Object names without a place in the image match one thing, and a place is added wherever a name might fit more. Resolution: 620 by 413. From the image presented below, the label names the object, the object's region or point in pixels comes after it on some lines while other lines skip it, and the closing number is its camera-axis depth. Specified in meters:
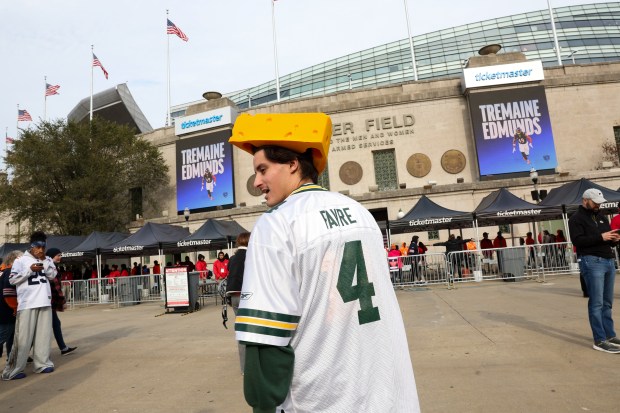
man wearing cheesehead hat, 1.26
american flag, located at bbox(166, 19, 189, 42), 28.83
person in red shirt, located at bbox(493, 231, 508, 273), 14.25
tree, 27.92
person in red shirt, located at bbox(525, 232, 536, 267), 14.05
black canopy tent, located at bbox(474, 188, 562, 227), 15.78
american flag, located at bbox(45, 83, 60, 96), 32.09
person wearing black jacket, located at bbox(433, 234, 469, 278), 14.34
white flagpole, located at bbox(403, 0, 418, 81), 30.29
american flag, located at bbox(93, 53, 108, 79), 31.66
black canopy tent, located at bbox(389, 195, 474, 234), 16.34
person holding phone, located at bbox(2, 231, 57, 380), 5.89
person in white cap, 5.16
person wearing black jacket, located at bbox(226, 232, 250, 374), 5.22
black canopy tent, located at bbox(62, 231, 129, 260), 18.53
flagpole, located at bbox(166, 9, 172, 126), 35.12
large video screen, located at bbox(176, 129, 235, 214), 27.73
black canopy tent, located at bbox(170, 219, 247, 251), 17.70
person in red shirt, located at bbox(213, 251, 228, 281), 14.88
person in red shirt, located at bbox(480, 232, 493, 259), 16.97
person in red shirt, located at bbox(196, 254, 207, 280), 18.20
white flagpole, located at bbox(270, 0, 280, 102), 32.88
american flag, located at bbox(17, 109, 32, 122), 32.50
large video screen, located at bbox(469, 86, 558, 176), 24.08
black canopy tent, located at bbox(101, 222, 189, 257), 17.56
